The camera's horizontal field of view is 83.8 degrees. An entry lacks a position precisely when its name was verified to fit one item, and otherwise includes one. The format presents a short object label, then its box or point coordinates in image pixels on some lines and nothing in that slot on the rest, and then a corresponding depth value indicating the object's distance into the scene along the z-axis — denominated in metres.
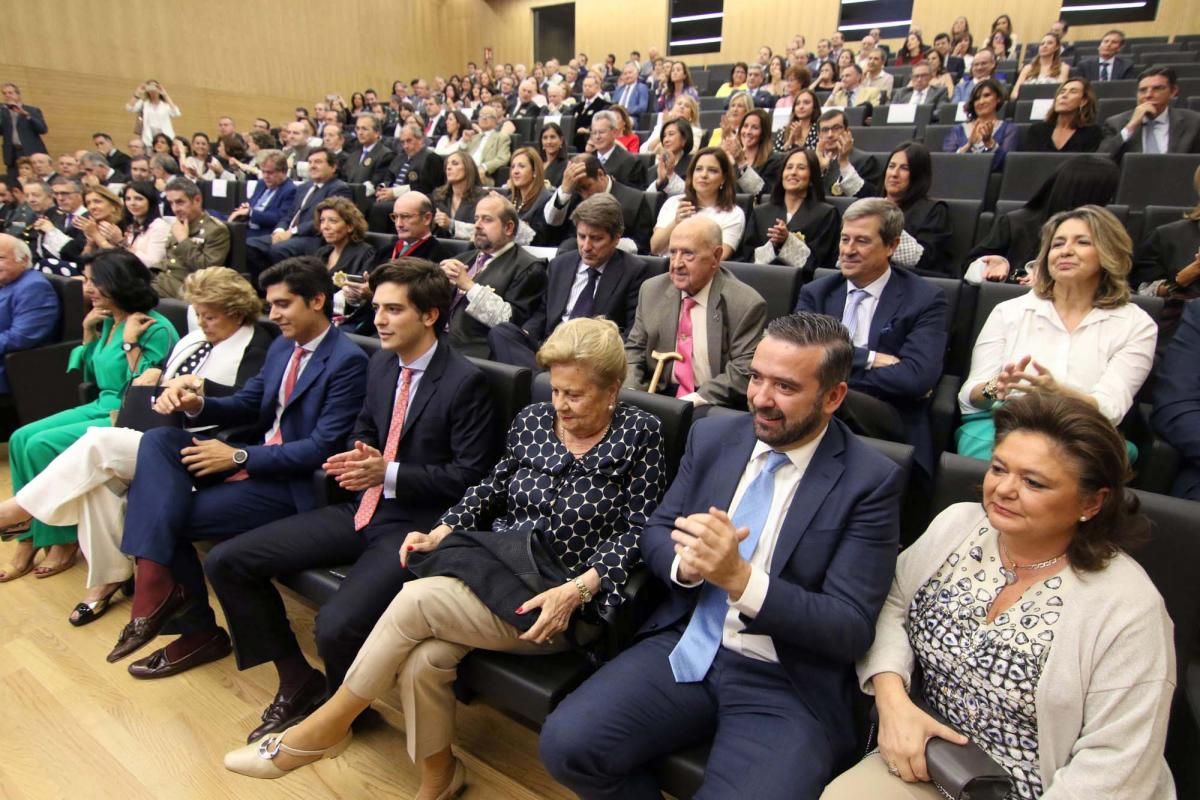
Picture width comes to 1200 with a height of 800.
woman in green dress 2.20
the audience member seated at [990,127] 3.68
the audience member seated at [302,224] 3.75
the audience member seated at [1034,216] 2.46
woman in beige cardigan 0.90
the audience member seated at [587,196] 3.24
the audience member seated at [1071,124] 3.39
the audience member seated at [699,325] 2.00
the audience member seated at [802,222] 2.74
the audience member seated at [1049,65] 4.99
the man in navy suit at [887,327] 1.89
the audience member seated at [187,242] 3.64
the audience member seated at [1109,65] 5.54
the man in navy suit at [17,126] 6.93
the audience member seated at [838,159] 3.28
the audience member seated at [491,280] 2.57
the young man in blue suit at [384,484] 1.59
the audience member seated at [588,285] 2.41
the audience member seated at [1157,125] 3.33
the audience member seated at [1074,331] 1.67
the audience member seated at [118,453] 1.88
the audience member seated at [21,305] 2.71
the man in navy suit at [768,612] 1.07
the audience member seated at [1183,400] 1.53
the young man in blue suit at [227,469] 1.78
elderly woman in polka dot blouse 1.29
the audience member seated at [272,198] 4.59
